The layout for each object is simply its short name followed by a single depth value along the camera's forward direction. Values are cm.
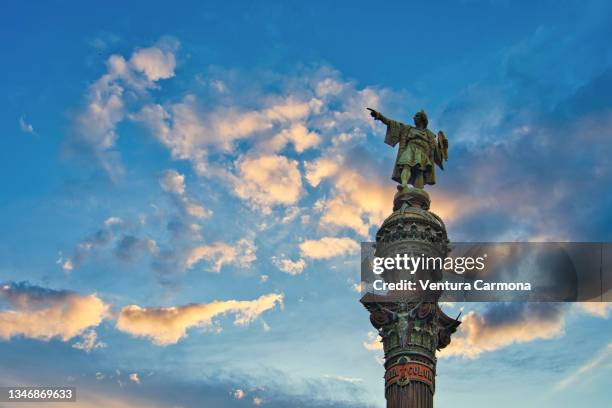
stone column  4047
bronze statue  4834
